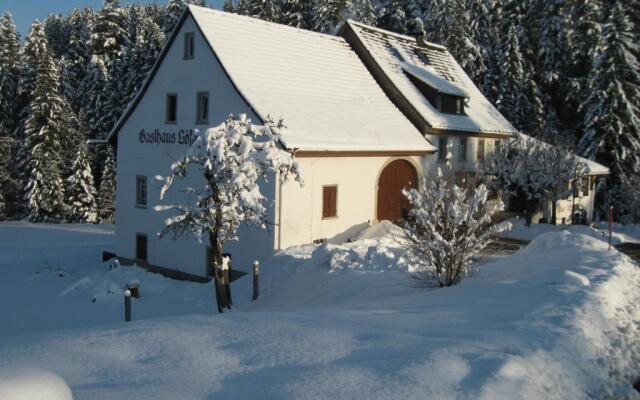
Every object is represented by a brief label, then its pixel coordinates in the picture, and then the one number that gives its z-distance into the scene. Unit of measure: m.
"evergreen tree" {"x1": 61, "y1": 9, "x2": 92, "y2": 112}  64.19
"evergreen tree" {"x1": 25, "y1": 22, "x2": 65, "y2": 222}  46.25
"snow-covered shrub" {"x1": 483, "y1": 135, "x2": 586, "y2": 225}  26.44
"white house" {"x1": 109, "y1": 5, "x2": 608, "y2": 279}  20.69
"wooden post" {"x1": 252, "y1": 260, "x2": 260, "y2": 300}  16.46
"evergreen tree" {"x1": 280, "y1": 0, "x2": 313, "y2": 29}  58.78
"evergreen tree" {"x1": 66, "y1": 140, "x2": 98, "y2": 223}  46.66
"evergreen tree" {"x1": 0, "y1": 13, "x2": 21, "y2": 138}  56.44
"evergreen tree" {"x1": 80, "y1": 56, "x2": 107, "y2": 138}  56.03
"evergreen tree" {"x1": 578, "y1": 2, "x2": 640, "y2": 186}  38.31
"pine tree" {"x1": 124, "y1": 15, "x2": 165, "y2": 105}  55.12
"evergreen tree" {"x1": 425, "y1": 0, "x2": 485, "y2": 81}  50.16
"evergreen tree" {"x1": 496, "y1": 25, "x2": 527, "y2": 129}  49.31
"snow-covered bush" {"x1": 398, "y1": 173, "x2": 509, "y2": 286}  12.32
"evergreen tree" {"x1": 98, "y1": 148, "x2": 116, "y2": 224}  47.59
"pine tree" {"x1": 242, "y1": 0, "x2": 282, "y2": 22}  59.53
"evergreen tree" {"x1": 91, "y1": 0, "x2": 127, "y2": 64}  59.12
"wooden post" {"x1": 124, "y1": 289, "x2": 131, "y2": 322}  14.89
